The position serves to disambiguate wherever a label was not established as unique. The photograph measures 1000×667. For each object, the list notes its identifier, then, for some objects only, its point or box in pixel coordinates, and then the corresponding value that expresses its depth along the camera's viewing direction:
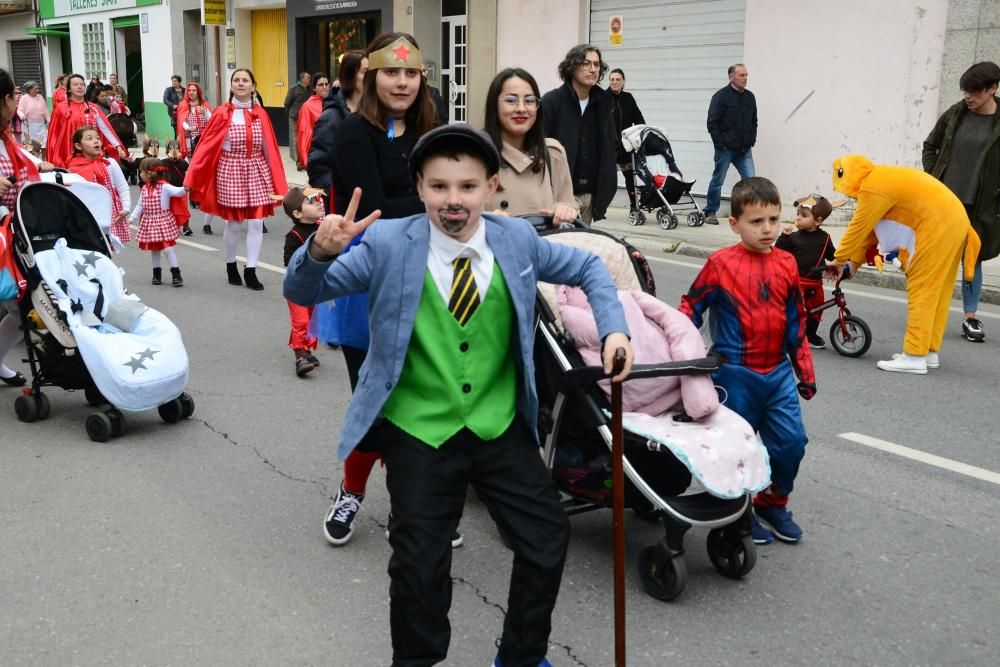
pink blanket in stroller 3.74
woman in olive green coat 7.97
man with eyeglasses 6.70
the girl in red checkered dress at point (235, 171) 10.12
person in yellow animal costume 6.97
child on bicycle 7.25
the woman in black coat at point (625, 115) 13.71
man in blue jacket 14.22
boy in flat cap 2.89
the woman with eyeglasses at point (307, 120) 11.86
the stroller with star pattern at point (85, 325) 5.46
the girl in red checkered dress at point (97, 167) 9.20
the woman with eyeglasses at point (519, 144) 4.50
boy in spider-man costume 4.05
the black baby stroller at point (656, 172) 13.62
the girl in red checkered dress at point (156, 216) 9.96
